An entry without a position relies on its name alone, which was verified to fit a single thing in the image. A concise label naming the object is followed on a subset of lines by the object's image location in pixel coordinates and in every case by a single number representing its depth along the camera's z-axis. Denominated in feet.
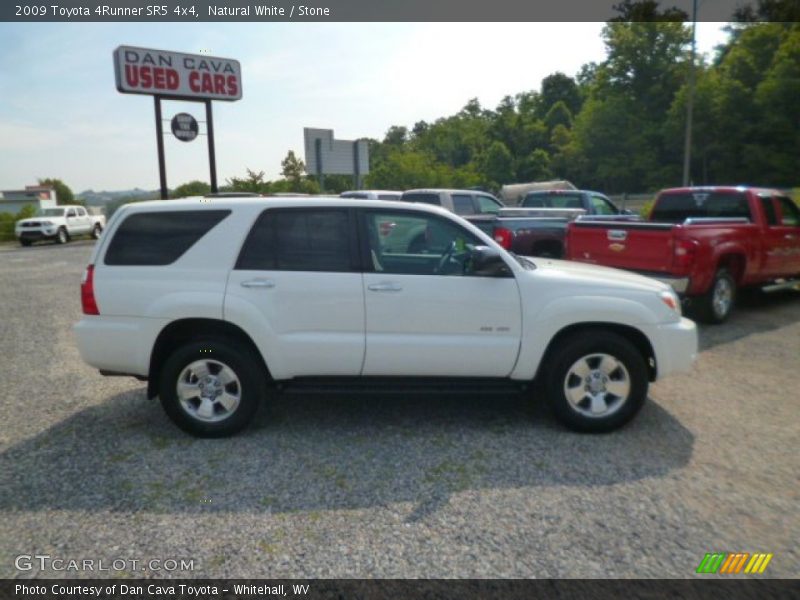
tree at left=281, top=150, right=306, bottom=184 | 137.59
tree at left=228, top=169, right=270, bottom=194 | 94.33
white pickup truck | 84.69
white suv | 13.29
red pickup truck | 22.59
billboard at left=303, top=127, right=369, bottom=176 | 105.09
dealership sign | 54.65
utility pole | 73.54
